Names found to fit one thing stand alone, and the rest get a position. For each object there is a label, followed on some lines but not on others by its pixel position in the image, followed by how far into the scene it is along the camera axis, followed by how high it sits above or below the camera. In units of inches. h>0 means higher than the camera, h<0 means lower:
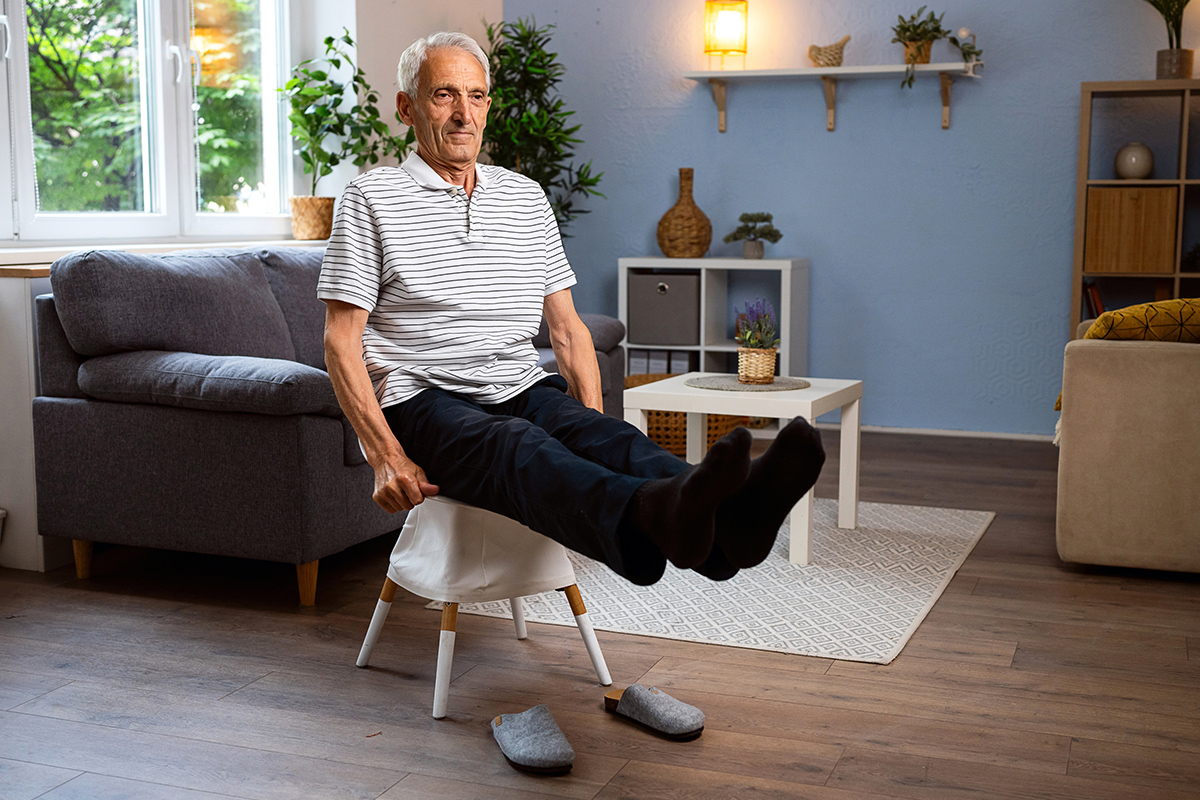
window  132.9 +17.6
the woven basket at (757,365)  127.2 -11.3
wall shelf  182.7 +29.8
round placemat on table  124.9 -13.5
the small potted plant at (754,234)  192.4 +4.2
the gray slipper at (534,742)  70.7 -29.7
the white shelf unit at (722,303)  188.9 -7.2
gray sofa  101.6 -15.6
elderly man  68.3 -5.5
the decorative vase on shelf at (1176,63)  167.3 +28.0
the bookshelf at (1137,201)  167.8 +8.6
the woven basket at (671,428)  163.0 -23.3
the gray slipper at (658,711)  75.7 -29.6
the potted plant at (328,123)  161.0 +18.9
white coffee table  117.4 -15.0
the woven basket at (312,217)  162.1 +5.9
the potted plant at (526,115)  188.1 +23.5
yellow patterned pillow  110.5 -5.9
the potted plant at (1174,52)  166.9 +29.6
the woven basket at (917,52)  183.8 +32.5
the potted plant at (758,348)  127.3 -9.5
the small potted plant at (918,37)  182.9 +34.8
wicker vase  196.2 +5.3
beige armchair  108.0 -18.1
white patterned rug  96.3 -30.6
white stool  79.0 -20.5
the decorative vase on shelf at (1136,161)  171.5 +14.5
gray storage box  192.2 -8.0
